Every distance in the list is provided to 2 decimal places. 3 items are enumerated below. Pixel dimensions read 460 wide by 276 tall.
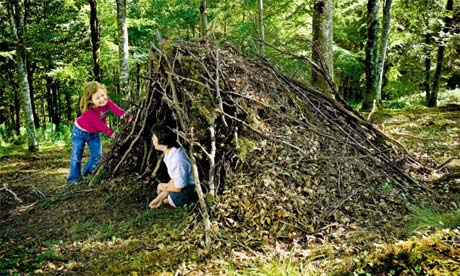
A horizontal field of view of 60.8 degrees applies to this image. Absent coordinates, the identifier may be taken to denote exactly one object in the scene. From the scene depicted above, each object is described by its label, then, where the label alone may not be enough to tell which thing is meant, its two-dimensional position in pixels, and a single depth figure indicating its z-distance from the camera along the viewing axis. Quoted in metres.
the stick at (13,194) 4.80
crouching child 3.76
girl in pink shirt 4.96
